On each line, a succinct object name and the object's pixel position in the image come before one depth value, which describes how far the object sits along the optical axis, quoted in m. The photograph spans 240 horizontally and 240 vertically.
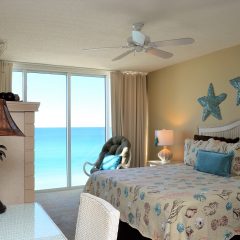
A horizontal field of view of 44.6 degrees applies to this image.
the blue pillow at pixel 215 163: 3.59
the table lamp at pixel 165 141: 5.21
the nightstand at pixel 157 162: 5.16
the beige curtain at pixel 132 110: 6.13
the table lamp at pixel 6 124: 1.39
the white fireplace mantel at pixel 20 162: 1.96
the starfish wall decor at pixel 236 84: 4.29
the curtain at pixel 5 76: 5.11
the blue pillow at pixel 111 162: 5.24
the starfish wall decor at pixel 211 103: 4.62
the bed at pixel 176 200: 2.43
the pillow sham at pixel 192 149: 4.29
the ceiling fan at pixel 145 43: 2.98
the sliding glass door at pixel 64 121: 5.82
